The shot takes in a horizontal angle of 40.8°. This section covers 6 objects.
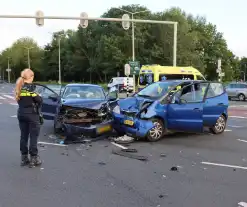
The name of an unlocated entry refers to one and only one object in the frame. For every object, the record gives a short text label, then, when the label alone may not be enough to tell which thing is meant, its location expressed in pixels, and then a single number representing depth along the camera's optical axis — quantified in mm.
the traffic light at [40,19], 17927
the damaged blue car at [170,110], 8672
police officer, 5887
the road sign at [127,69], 24312
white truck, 34212
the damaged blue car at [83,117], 8559
